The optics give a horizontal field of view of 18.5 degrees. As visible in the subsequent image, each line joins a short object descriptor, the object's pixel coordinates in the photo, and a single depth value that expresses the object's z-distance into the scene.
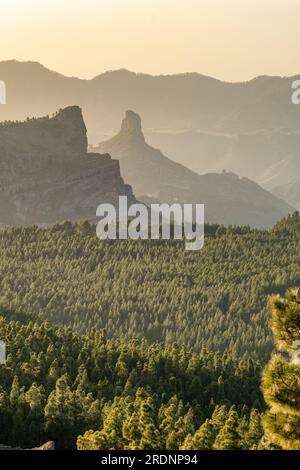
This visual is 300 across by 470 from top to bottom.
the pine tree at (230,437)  95.69
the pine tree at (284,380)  61.84
